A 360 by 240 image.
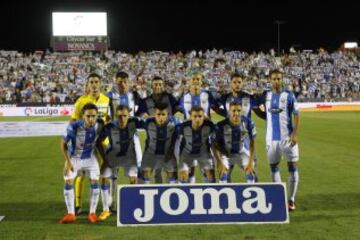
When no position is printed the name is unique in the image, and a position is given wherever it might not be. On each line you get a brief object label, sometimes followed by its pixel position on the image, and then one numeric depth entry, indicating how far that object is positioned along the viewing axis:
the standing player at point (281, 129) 7.74
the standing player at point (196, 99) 8.09
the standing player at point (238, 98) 7.82
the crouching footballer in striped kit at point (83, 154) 6.97
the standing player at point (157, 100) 7.93
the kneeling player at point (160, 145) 7.36
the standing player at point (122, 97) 7.93
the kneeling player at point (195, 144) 7.35
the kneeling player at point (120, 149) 7.24
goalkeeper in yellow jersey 7.70
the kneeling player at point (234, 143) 7.39
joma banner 6.48
